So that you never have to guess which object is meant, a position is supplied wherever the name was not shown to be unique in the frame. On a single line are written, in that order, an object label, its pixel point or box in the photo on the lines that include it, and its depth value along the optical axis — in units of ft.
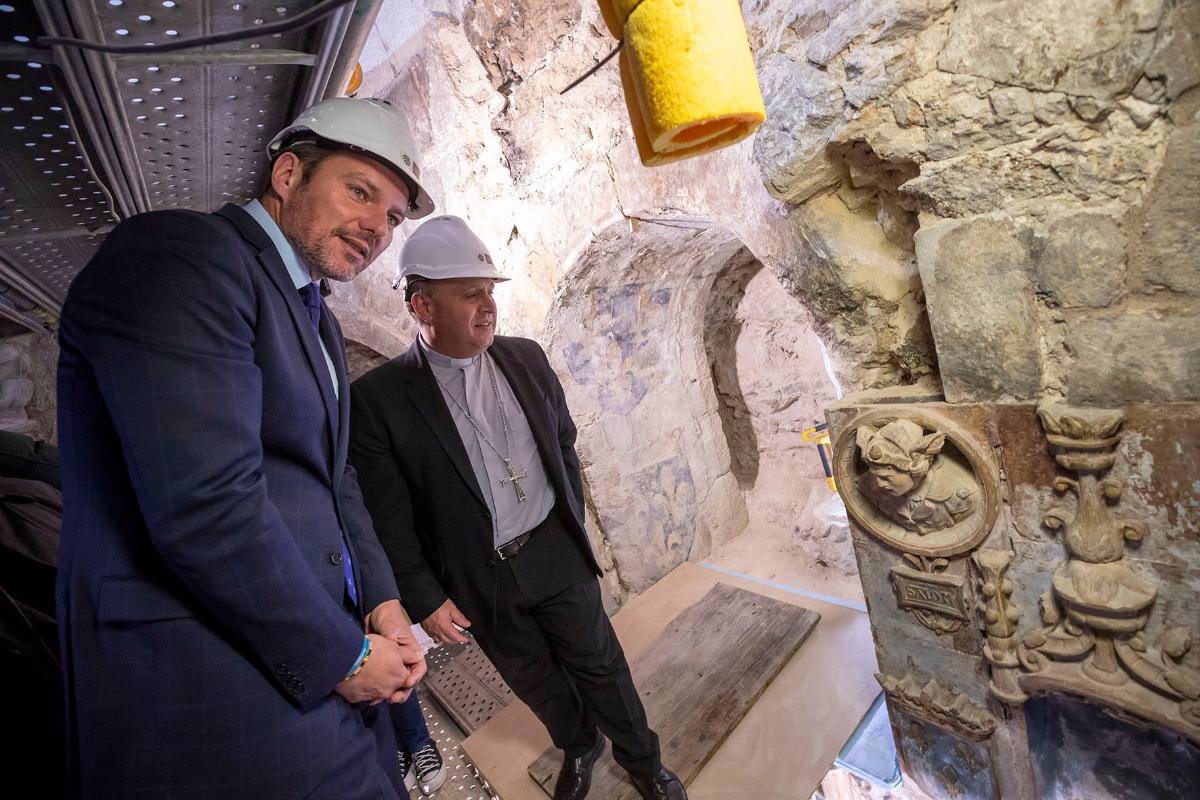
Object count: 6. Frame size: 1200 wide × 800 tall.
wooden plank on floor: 7.55
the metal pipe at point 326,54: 4.51
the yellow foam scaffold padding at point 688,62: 2.99
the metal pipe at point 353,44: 4.66
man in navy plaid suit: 3.06
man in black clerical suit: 6.60
